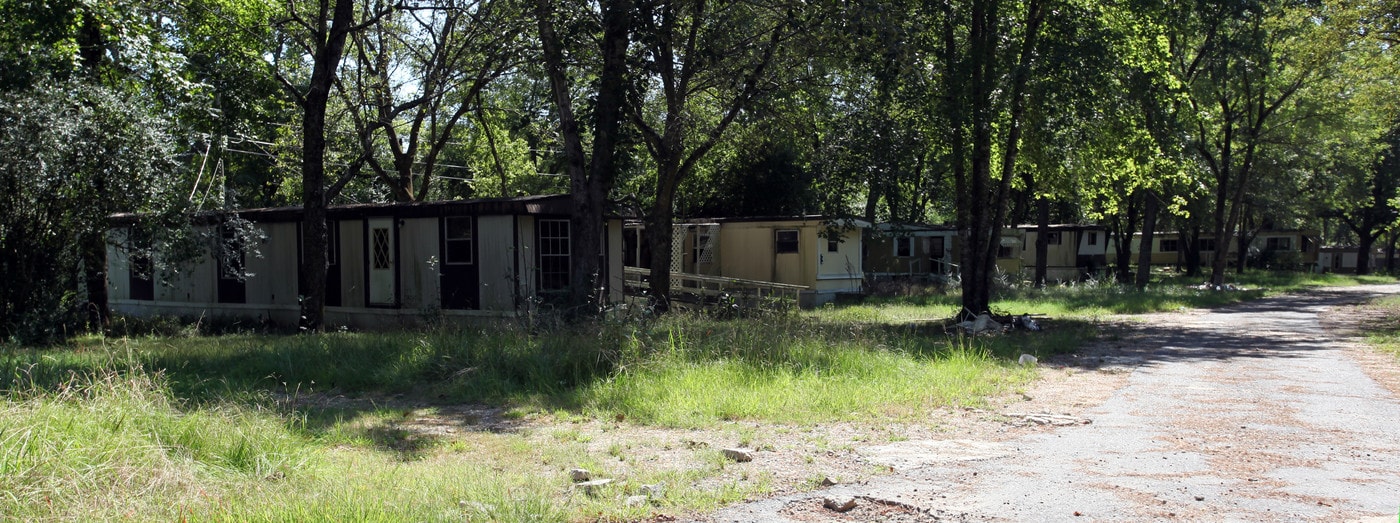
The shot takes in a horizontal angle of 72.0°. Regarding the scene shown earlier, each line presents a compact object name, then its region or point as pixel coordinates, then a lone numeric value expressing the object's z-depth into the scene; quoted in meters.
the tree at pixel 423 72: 15.31
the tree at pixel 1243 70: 19.12
